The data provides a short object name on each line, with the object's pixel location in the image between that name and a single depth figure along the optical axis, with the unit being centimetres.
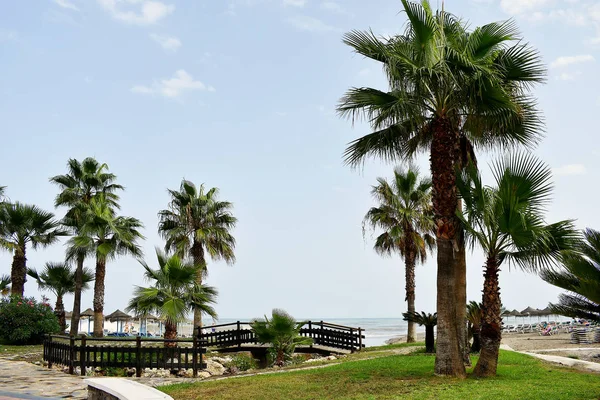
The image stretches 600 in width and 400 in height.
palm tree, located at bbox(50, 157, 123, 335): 3036
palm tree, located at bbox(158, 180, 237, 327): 3189
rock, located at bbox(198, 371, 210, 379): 1771
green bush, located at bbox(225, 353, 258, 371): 2287
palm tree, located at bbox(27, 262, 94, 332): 3356
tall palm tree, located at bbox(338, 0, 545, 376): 1202
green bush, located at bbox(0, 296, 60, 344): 2739
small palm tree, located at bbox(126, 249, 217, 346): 1916
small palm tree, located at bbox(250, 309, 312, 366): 2061
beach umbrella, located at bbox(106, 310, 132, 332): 4344
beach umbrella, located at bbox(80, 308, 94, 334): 4175
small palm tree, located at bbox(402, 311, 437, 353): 1795
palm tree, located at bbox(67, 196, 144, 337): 2605
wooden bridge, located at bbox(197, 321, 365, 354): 2541
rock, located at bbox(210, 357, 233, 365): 2348
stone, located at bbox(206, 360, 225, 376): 2032
